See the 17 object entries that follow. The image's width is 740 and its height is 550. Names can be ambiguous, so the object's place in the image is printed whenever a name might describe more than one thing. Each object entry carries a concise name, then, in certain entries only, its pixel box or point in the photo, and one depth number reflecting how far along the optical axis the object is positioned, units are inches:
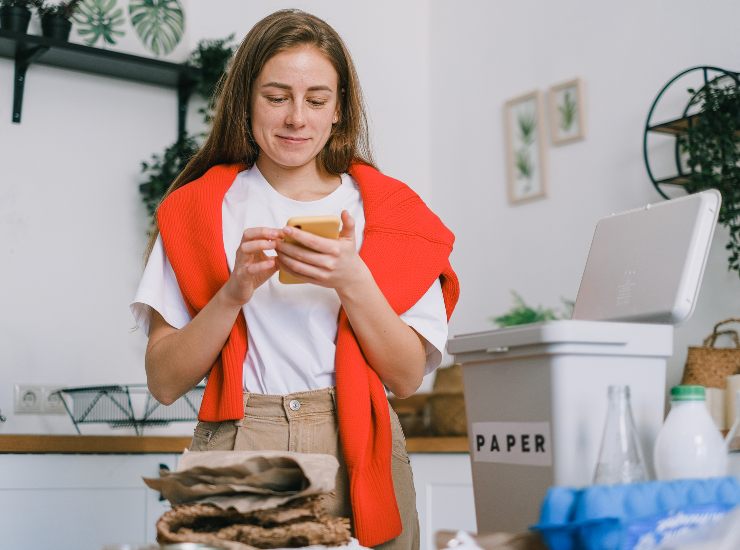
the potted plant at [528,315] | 113.6
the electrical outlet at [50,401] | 114.7
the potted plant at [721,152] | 99.0
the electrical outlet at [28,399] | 113.6
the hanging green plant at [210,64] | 125.5
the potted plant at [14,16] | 113.3
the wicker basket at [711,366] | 94.9
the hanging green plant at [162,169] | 120.5
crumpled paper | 34.8
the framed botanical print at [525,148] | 129.9
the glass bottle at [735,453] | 81.7
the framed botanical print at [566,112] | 124.2
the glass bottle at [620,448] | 37.3
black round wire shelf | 103.7
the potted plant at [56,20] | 116.2
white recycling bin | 42.4
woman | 45.8
